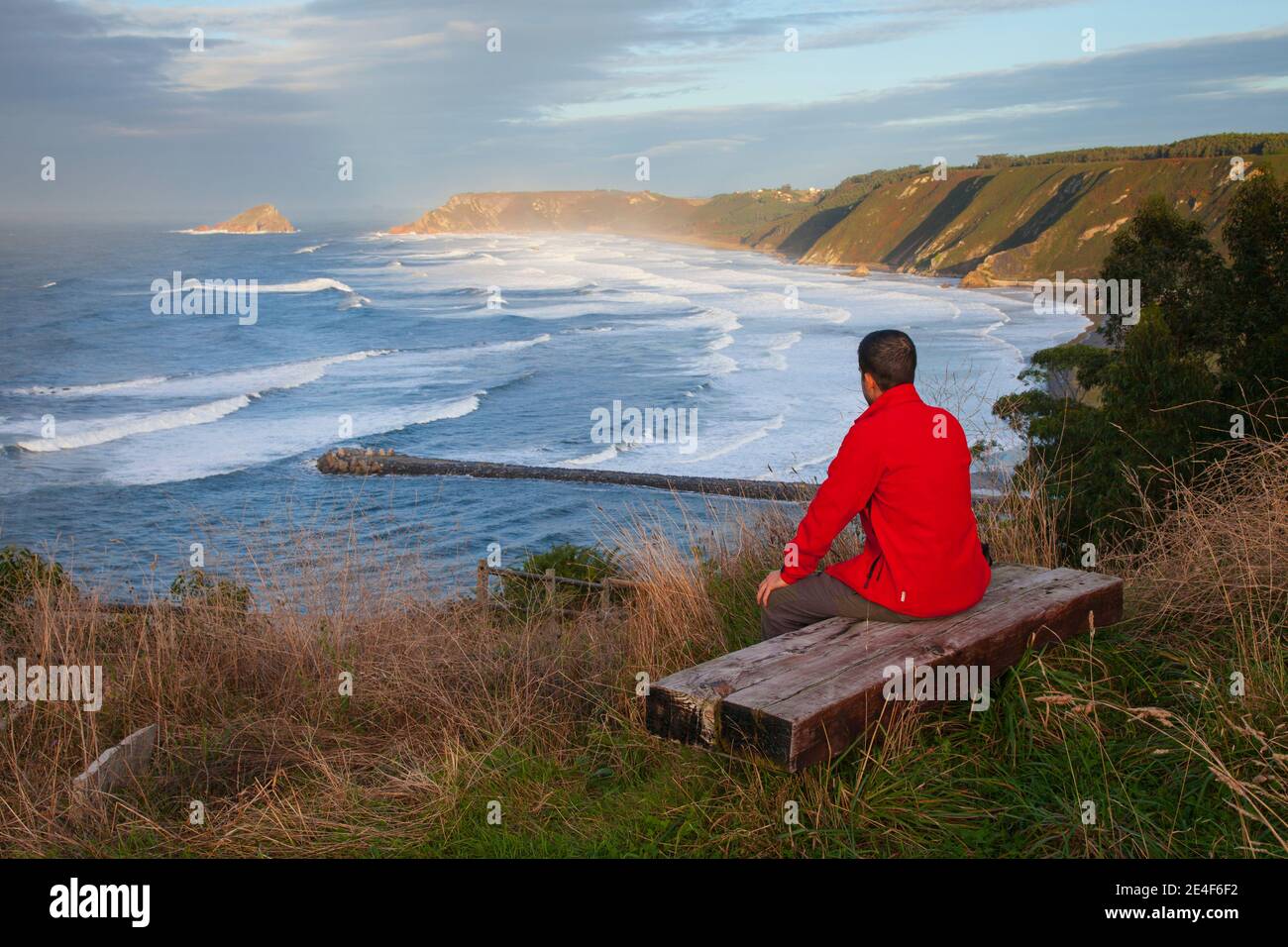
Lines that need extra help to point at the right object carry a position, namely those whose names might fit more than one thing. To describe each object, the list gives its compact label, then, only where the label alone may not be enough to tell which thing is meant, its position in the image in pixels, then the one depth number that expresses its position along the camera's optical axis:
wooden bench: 2.79
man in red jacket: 3.46
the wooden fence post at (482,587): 6.62
